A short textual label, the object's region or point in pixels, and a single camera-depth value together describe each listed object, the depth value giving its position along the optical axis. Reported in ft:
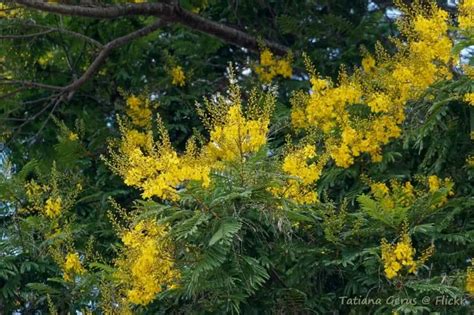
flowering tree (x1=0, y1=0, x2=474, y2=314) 22.25
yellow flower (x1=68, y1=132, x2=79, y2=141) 33.17
